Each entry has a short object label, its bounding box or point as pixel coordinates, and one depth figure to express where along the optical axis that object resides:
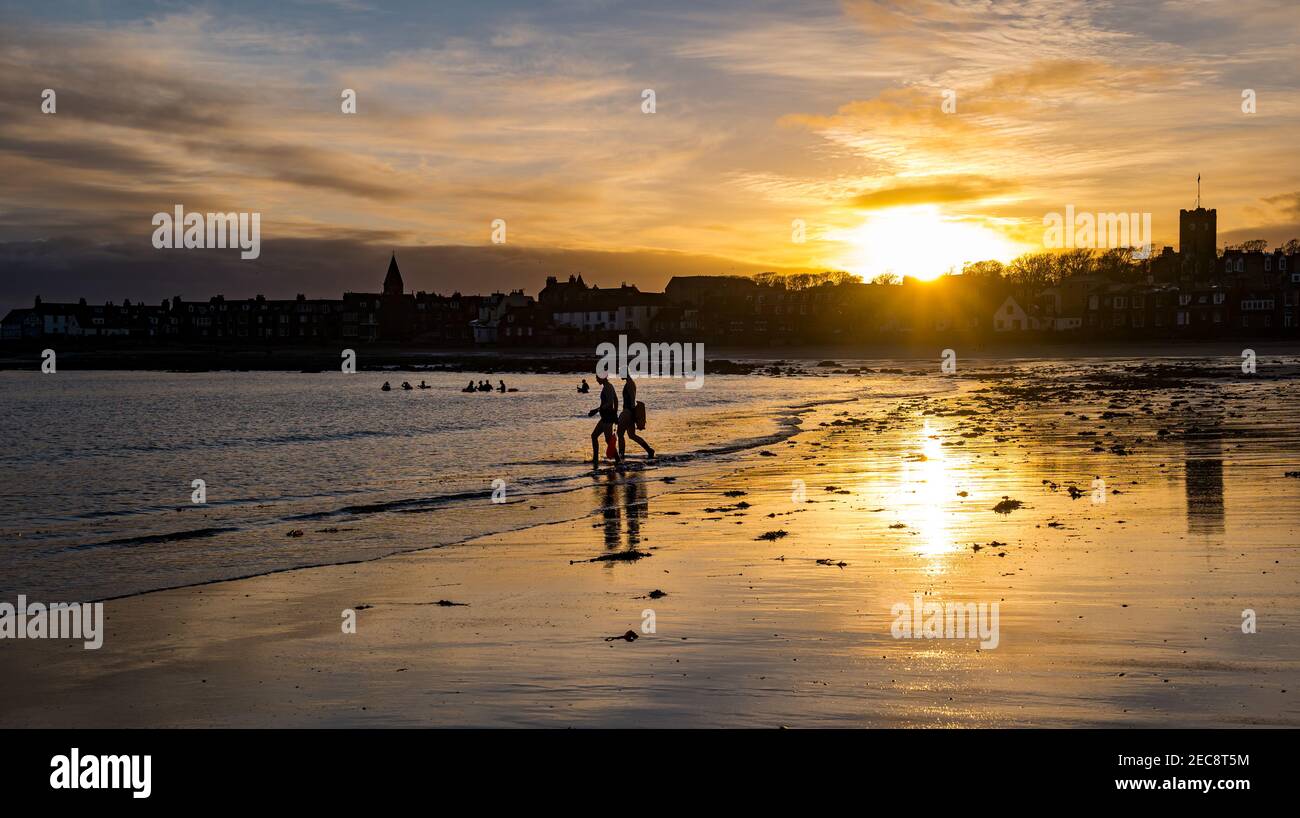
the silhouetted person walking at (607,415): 25.80
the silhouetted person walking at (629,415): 26.48
